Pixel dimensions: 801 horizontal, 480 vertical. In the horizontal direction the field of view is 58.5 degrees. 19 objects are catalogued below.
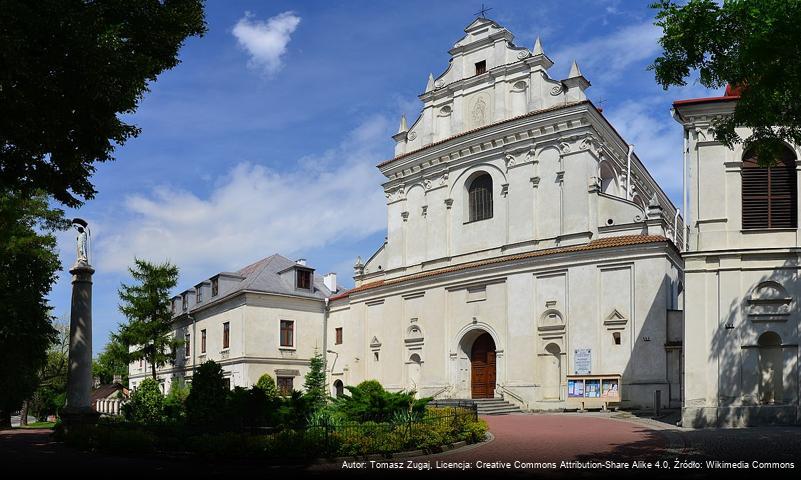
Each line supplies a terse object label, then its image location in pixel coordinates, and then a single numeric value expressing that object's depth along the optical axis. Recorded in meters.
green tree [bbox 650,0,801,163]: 11.62
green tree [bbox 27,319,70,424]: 56.72
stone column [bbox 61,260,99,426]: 24.02
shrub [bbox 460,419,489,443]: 18.20
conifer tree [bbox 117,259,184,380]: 48.25
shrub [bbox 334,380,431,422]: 20.66
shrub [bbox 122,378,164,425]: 29.14
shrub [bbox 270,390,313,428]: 20.33
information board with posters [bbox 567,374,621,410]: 30.17
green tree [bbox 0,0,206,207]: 12.55
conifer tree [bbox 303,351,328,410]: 37.18
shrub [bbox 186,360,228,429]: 20.55
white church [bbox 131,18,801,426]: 22.84
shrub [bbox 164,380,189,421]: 25.36
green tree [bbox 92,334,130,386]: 48.50
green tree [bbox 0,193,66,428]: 30.75
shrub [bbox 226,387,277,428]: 20.23
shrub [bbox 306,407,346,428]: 17.98
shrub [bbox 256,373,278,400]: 26.64
